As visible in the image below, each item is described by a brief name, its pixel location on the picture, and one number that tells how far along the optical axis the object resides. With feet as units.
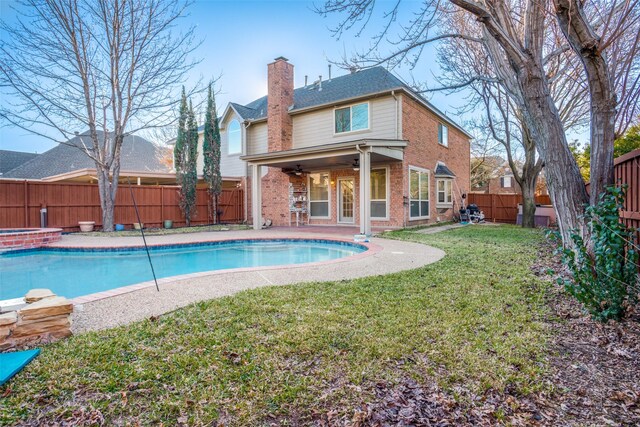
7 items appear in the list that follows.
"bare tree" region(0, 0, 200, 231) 39.50
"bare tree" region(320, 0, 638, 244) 13.56
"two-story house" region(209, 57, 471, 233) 42.45
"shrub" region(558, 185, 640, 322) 10.17
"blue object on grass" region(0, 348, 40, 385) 7.82
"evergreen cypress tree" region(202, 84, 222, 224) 52.65
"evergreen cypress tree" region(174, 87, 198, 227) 51.08
